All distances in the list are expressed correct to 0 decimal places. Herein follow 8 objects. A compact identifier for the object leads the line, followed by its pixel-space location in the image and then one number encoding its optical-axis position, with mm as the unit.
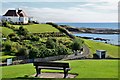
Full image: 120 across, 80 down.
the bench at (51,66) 12719
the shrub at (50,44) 29686
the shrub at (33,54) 24719
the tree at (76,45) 30438
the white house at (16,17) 47366
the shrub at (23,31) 35969
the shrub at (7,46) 28569
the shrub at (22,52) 25694
